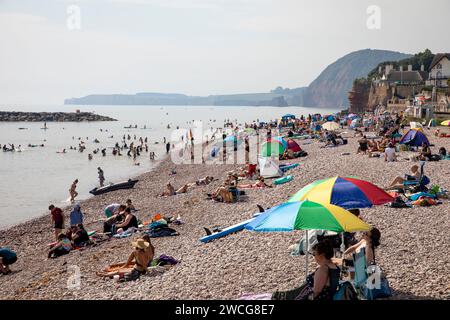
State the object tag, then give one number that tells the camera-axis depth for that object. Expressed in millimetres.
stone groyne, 136750
